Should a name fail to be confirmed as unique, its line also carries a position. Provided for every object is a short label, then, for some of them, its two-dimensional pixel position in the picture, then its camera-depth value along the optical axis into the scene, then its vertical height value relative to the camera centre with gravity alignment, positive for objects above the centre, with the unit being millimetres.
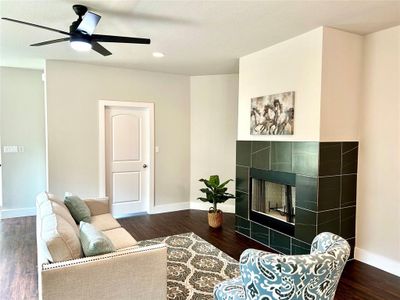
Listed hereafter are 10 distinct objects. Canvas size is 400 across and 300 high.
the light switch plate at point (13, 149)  5016 -237
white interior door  5066 -405
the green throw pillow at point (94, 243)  1935 -745
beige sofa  1758 -879
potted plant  4488 -938
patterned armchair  1437 -700
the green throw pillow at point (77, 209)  3154 -812
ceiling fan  2465 +887
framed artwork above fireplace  3389 +303
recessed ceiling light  4047 +1197
